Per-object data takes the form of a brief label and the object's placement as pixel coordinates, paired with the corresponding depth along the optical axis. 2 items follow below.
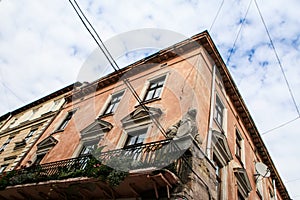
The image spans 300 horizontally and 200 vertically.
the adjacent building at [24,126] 17.50
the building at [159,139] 7.44
